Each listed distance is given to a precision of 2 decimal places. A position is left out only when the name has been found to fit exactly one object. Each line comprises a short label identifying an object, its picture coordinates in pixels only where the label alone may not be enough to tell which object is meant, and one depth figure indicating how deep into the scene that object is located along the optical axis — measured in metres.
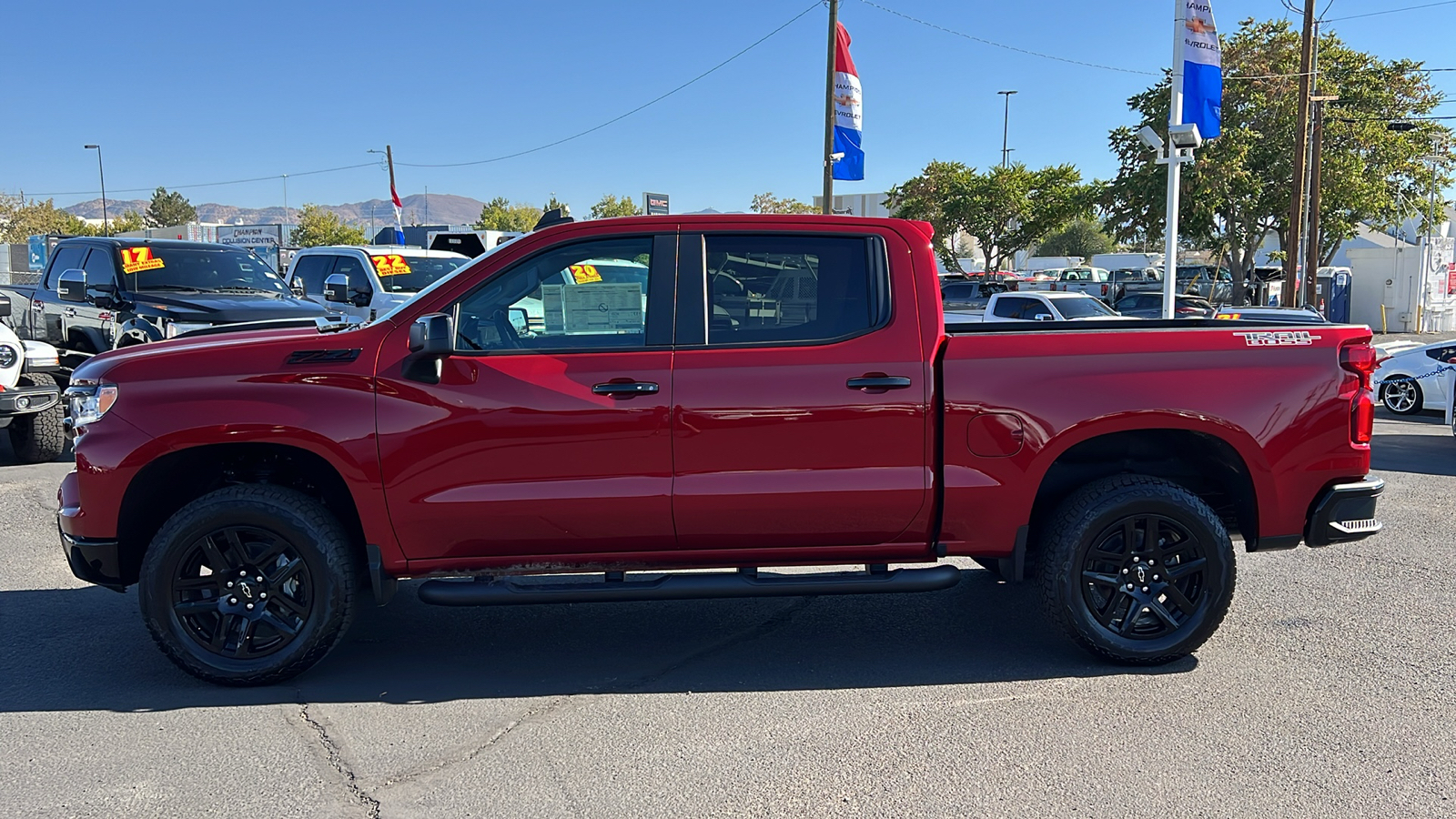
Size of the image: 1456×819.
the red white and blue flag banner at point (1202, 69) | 15.80
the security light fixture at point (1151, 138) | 16.86
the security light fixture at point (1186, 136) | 15.60
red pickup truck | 4.44
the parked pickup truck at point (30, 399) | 9.43
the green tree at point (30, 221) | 72.44
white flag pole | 15.85
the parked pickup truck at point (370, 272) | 13.98
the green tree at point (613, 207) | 85.40
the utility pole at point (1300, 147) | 27.78
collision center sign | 56.16
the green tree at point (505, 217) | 92.75
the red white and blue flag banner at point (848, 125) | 21.55
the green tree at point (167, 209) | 112.94
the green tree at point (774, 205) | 75.36
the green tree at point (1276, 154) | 34.38
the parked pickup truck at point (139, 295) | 10.93
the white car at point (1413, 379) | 13.83
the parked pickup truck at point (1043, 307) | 21.33
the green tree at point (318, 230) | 82.76
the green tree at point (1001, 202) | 50.47
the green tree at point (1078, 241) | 93.94
